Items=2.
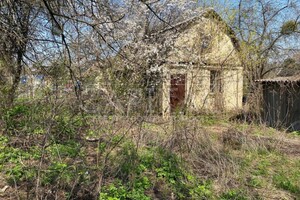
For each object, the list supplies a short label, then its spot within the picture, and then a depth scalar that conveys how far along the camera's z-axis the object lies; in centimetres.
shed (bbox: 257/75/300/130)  989
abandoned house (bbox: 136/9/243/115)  1005
